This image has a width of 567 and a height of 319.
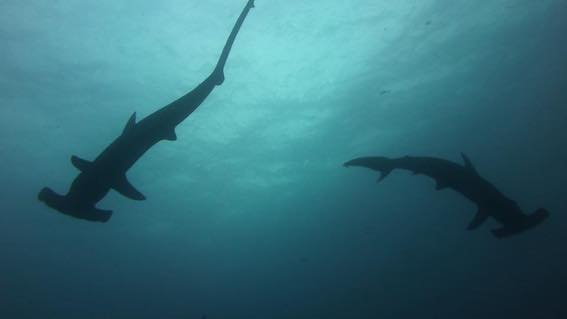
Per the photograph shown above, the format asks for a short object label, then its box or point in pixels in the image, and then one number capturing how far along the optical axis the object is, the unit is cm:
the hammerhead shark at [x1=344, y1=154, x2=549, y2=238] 785
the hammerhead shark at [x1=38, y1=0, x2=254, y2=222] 566
